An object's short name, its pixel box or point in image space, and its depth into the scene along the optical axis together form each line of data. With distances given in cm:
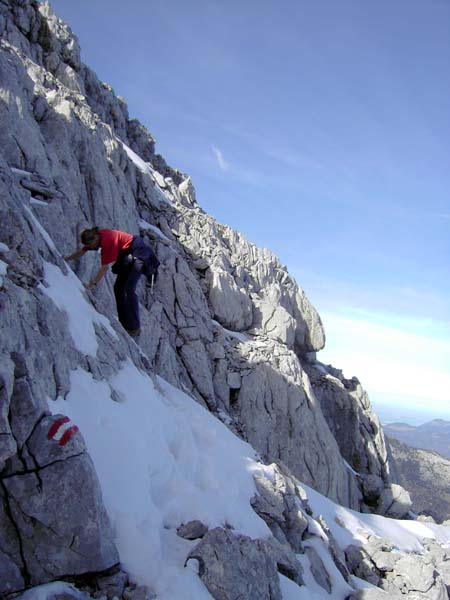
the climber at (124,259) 1307
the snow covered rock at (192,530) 813
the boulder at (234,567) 742
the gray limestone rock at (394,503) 3841
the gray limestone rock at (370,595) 1202
